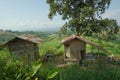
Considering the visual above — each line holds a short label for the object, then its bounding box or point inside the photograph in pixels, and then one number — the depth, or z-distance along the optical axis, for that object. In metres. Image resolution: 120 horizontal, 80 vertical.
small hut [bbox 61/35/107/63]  8.33
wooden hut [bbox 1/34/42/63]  7.71
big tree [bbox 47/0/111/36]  10.72
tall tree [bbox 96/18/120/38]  10.94
